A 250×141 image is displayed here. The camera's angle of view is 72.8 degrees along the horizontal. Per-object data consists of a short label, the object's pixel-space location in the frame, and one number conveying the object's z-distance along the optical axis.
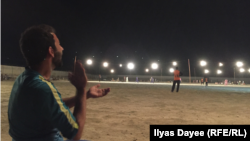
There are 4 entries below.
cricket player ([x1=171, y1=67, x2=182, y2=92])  12.39
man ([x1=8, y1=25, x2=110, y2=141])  0.99
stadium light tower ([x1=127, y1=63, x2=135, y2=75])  36.71
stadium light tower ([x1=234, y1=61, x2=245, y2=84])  29.75
